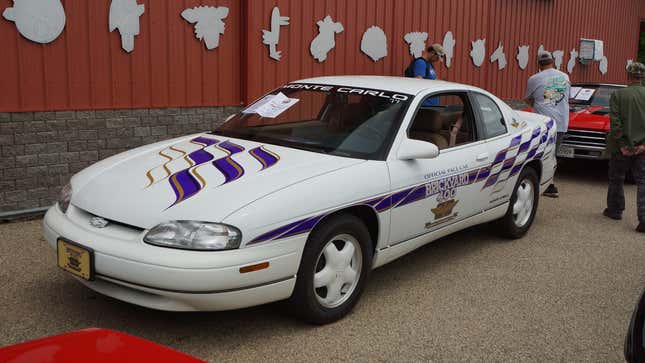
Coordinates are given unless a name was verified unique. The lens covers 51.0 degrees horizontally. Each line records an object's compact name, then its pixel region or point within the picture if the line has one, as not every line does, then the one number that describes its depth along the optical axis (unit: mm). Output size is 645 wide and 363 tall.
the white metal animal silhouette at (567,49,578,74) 15930
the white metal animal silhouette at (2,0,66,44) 6133
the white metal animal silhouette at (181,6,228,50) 7508
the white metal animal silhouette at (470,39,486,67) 12122
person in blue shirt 9156
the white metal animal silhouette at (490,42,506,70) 12898
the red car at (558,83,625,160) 9742
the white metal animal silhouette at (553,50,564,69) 15202
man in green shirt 6969
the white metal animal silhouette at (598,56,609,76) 17547
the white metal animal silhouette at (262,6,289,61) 8266
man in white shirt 8367
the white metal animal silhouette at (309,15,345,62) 8945
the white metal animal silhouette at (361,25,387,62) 9734
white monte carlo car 3514
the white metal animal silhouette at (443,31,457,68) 11336
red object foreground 2039
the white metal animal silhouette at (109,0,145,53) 6844
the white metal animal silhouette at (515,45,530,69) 13736
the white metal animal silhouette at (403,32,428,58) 10512
